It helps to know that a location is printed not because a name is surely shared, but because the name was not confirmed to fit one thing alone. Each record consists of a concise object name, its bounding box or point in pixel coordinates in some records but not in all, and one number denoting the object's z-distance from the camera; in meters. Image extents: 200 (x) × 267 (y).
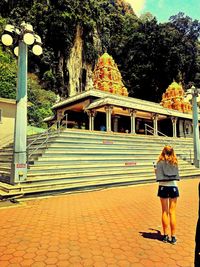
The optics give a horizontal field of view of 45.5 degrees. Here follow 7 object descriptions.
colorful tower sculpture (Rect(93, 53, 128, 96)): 31.85
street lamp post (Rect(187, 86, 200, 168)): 17.16
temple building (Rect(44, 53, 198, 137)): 23.17
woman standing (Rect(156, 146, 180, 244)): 4.38
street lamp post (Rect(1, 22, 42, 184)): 8.48
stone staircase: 9.39
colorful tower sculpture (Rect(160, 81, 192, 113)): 37.81
